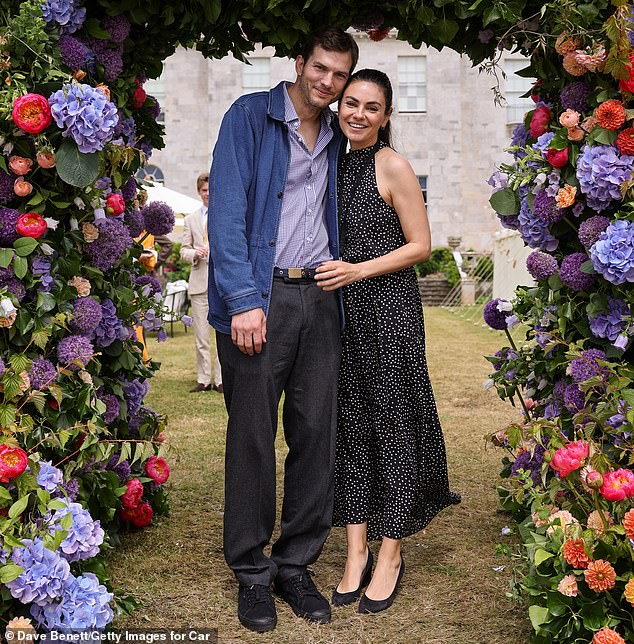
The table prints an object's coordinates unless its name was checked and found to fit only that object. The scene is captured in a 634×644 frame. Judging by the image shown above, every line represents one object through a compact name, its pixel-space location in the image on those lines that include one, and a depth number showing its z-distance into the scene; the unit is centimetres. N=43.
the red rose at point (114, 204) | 365
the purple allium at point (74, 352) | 331
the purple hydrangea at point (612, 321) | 312
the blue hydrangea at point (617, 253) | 296
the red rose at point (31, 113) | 304
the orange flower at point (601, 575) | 270
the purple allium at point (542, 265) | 337
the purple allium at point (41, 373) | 319
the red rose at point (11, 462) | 289
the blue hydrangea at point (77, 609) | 289
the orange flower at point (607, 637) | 263
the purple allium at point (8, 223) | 316
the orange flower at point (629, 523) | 273
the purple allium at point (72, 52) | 329
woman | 353
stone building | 2784
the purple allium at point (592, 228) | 310
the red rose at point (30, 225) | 319
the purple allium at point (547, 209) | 327
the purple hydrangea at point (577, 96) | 322
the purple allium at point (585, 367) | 312
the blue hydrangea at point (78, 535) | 297
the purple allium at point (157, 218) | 450
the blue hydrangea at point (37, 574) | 283
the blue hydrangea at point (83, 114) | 308
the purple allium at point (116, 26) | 348
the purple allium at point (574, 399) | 330
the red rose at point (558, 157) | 322
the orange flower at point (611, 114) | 307
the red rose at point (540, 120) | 341
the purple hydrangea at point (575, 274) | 321
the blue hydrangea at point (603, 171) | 306
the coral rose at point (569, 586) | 276
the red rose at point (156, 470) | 455
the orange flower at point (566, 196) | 318
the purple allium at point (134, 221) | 417
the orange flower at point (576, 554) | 277
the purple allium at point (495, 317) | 444
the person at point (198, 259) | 844
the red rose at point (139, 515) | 432
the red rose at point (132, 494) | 418
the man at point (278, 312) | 334
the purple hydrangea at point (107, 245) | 354
